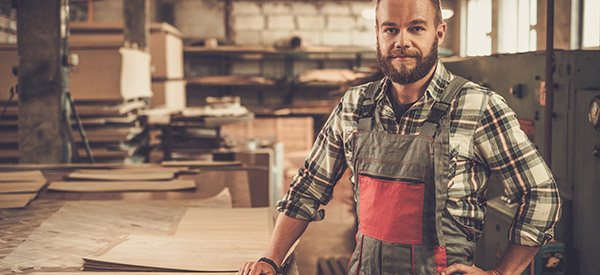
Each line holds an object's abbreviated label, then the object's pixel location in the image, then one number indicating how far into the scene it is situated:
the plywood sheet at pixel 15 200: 2.09
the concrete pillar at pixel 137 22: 5.97
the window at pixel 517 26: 6.89
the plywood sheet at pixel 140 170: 2.73
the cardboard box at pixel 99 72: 4.22
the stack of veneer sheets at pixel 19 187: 2.14
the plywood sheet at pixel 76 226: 1.54
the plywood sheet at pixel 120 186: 2.39
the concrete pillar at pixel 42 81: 3.27
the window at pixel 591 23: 5.22
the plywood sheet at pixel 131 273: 1.40
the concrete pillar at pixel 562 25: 5.27
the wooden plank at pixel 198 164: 2.93
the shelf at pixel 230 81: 8.82
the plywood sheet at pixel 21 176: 2.47
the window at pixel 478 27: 8.60
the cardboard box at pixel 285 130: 8.44
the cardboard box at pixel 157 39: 5.43
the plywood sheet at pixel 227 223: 1.75
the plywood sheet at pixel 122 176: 2.58
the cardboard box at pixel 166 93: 6.53
